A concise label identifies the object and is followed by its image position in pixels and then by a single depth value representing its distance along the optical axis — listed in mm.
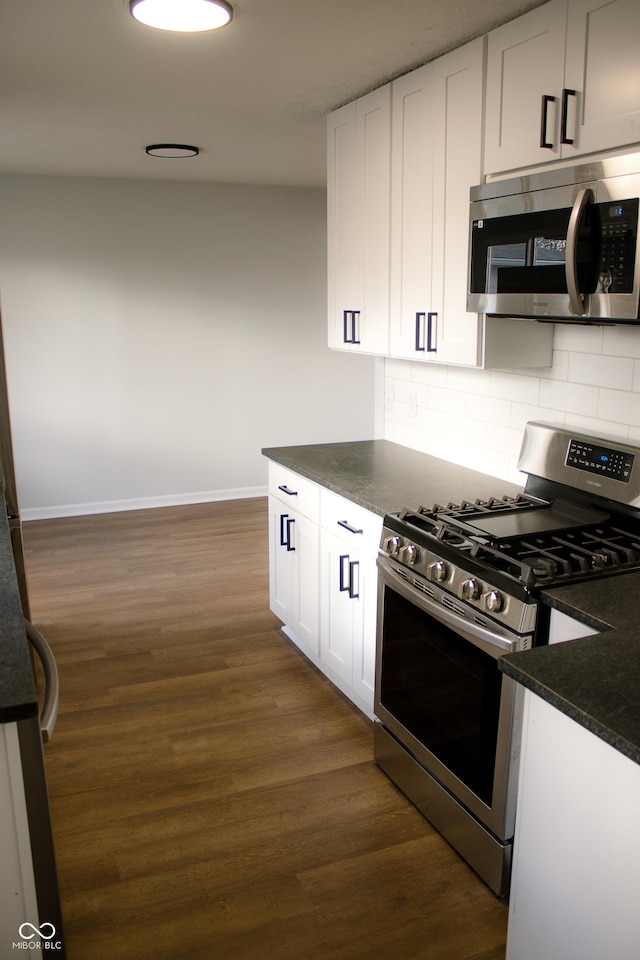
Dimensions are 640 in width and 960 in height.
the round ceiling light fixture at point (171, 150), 4336
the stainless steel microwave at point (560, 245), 1991
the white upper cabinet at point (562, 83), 1981
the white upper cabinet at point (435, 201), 2623
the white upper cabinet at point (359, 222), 3172
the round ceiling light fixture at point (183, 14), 2211
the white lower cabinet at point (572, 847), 1370
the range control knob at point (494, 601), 2018
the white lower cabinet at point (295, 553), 3350
